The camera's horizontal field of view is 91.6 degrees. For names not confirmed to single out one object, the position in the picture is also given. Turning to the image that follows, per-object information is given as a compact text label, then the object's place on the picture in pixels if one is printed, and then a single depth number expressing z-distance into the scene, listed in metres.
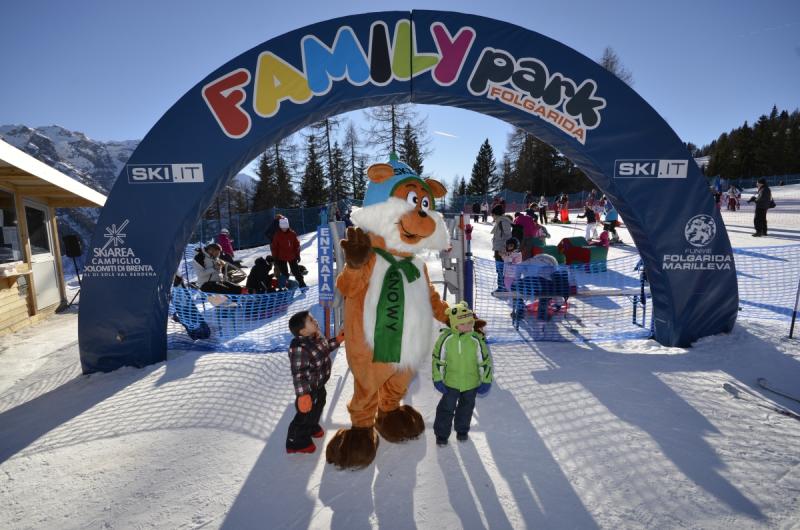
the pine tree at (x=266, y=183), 32.56
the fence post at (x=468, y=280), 4.89
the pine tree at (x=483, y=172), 45.34
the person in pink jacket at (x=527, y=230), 8.38
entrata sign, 5.00
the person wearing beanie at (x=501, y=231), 8.67
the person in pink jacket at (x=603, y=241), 10.92
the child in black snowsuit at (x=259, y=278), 7.73
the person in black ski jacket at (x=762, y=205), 11.20
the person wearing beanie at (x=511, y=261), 6.44
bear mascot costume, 2.86
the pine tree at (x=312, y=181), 33.12
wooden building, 6.12
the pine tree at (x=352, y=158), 35.56
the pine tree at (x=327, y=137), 31.78
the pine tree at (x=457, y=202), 32.19
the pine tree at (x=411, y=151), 28.88
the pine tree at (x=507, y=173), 43.97
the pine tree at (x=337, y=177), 31.92
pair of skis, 3.39
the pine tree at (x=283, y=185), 31.94
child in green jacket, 2.87
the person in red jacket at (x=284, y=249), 8.70
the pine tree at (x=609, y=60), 31.41
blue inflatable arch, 4.48
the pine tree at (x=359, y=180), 34.69
